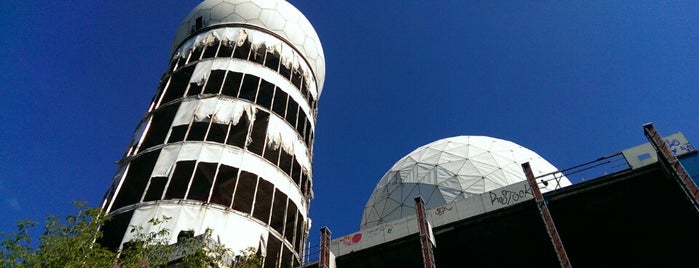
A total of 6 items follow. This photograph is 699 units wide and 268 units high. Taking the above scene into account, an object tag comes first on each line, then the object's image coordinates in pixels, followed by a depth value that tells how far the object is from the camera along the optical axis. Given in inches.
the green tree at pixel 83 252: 626.5
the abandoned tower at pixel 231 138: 1046.4
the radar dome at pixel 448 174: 1334.9
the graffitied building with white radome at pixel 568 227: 802.2
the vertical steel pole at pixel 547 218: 718.5
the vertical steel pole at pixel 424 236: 797.9
